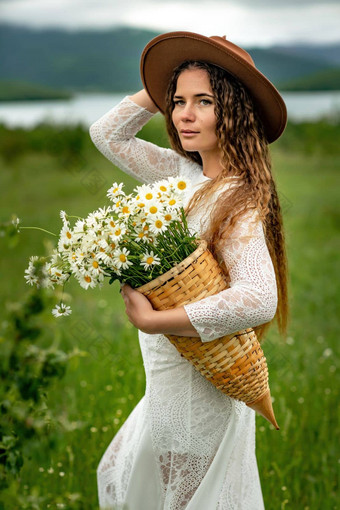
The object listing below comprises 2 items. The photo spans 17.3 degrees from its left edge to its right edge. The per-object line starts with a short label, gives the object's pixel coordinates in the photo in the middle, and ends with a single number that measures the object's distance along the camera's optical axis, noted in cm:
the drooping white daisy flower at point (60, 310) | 224
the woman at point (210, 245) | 239
